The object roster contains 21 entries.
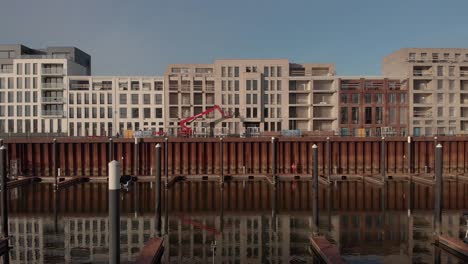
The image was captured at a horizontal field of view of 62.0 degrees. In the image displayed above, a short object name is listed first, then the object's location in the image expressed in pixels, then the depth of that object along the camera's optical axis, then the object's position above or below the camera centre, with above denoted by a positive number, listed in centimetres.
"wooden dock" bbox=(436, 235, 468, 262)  1693 -538
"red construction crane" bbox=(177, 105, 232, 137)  6059 +154
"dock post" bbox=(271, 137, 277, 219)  3409 -381
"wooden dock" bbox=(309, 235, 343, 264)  1565 -531
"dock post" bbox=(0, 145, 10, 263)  1879 -390
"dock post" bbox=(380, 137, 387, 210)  3180 -467
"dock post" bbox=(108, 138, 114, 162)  3815 -173
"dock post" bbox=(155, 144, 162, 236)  1994 -375
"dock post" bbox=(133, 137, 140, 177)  4203 -350
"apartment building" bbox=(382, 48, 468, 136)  7606 +645
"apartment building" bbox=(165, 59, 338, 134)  7306 +610
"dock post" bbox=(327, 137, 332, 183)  3800 -236
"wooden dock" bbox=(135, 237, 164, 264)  1566 -530
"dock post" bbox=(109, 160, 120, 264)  748 -154
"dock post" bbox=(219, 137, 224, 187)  3920 -310
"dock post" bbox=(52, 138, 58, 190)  3600 -333
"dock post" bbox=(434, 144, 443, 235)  1897 -310
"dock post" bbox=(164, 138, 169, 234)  2298 -562
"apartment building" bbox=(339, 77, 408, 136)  7450 +414
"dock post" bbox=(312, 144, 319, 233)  1924 -303
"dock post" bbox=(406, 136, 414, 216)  2889 -551
